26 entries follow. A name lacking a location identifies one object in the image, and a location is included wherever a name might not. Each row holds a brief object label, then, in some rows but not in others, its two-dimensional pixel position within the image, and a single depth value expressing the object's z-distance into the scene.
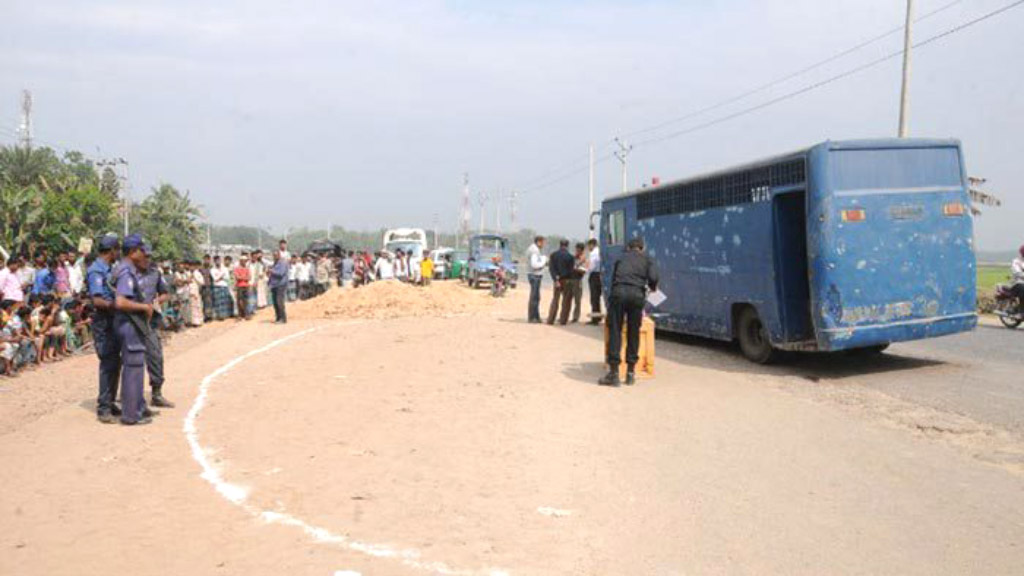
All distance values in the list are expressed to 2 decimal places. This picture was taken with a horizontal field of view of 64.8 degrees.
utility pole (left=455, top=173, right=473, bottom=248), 86.67
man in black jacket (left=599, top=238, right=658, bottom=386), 10.04
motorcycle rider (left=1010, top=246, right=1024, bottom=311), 16.73
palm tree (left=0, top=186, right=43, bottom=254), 36.60
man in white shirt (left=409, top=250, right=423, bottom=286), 35.69
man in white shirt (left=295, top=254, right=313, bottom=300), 27.98
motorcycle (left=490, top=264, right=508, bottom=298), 29.74
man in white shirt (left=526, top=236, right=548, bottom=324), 18.00
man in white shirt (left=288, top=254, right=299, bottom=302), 27.61
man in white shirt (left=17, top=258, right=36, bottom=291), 15.95
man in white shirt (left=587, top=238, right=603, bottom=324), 17.69
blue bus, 10.27
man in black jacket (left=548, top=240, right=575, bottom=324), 16.86
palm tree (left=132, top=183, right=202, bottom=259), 55.91
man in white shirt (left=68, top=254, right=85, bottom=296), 17.05
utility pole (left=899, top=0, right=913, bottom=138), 22.27
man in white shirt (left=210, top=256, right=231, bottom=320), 20.53
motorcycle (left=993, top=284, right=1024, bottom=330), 16.91
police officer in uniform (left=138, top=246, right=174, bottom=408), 8.52
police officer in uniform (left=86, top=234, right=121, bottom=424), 7.91
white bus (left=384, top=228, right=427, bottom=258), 40.61
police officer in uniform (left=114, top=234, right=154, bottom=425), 7.79
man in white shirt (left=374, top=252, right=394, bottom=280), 30.81
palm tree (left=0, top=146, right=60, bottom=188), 54.25
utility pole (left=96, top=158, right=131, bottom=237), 47.69
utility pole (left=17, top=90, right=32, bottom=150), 54.38
